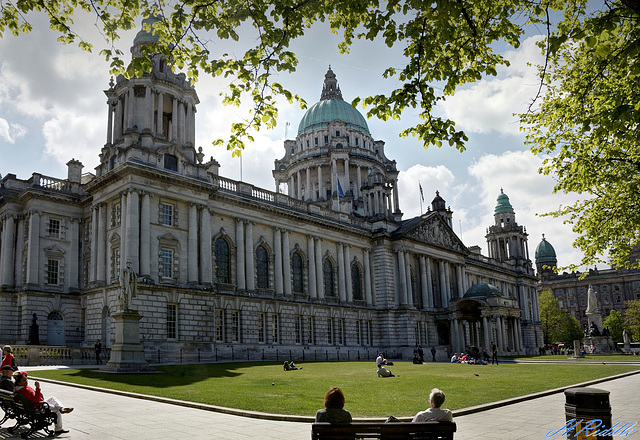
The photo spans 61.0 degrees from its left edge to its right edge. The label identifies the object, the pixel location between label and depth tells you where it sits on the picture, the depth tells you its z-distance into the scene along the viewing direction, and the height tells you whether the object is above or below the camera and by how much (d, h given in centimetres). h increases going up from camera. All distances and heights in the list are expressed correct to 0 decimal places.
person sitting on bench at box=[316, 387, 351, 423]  833 -146
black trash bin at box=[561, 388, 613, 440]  952 -191
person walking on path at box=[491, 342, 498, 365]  4558 -366
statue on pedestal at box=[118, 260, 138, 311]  2852 +179
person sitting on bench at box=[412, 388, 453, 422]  871 -161
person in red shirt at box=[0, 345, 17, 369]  1770 -98
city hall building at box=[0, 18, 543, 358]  3991 +533
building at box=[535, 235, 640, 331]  12186 +453
